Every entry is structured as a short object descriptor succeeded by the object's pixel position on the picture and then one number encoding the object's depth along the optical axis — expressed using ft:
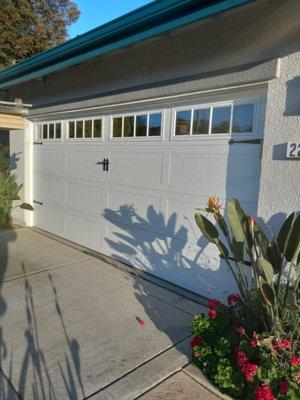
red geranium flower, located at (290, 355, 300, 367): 6.65
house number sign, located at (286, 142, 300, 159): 9.37
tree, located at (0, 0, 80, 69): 35.12
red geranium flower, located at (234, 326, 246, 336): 7.80
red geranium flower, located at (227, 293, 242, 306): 8.85
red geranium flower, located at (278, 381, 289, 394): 6.54
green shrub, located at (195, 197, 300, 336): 7.20
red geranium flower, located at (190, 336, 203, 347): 8.40
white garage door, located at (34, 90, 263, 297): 11.59
